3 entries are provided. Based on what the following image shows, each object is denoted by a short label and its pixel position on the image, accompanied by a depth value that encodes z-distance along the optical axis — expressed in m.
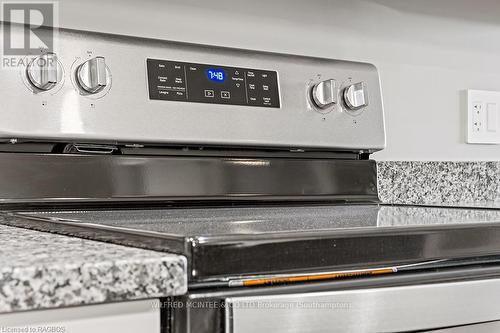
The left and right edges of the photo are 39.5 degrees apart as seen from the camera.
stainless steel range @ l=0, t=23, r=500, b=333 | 0.60
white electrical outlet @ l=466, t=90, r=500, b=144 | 1.57
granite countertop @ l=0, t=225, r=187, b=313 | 0.49
